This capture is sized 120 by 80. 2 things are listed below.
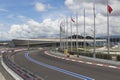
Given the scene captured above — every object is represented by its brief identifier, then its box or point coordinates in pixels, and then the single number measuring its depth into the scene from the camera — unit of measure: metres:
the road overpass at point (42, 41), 87.20
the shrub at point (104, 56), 19.84
